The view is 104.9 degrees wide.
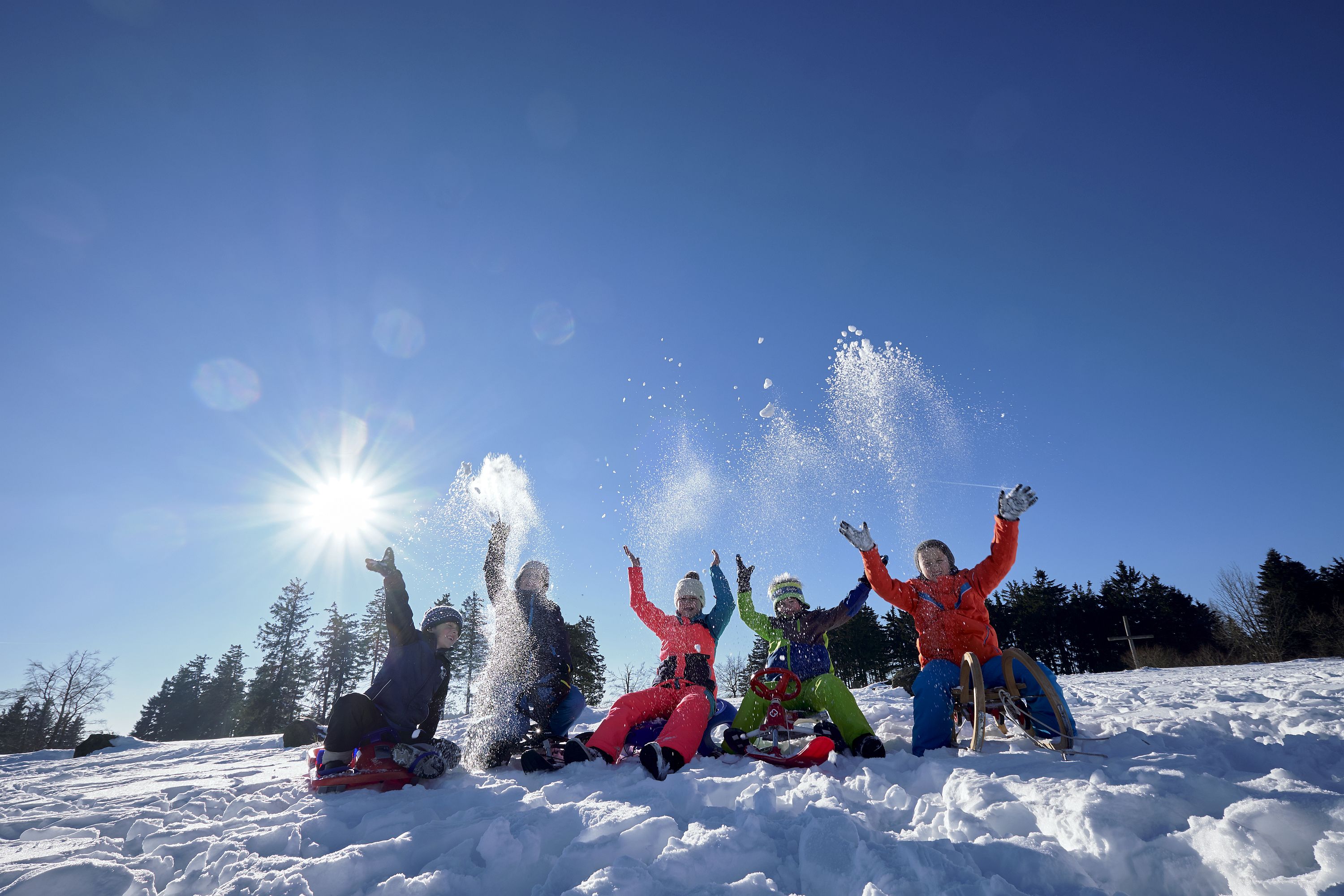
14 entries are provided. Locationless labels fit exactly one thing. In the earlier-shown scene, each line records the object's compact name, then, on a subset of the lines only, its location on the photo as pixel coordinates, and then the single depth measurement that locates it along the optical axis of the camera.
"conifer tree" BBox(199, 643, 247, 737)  44.69
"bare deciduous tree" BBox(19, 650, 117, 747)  39.75
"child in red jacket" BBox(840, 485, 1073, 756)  4.44
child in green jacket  4.36
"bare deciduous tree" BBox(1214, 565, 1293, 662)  29.53
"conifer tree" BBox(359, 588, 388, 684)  36.06
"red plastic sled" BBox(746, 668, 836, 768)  4.85
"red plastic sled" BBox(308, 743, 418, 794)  4.20
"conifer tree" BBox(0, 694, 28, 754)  40.16
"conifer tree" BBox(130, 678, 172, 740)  46.59
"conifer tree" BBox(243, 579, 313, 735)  35.47
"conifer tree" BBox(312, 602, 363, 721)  37.47
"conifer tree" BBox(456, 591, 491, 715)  30.64
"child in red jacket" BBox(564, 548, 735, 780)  4.04
